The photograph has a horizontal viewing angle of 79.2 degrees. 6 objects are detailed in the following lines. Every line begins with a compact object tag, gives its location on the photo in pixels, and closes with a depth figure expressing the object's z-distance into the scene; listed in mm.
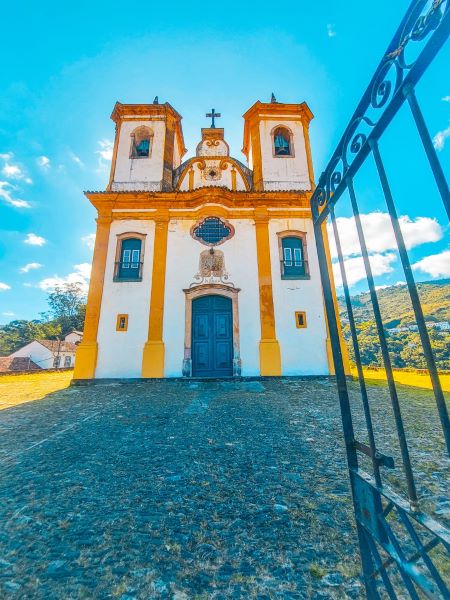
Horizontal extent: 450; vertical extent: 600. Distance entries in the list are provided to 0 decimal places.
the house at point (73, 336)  44031
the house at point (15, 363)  28922
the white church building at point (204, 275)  9289
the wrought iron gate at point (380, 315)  955
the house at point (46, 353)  38281
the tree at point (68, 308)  47562
